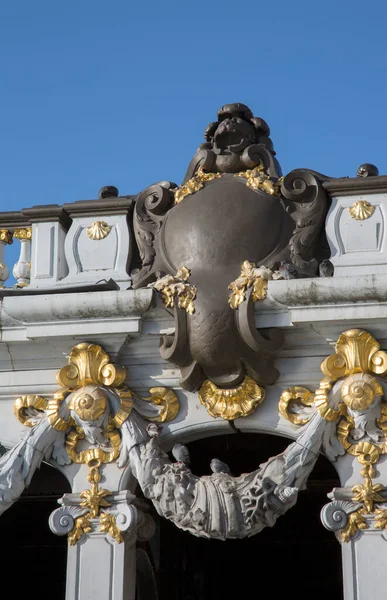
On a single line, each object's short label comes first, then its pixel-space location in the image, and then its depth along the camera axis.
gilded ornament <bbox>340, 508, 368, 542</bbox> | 12.89
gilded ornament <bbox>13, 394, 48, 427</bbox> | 14.12
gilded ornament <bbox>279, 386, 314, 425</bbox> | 13.34
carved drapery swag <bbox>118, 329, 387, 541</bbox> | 12.92
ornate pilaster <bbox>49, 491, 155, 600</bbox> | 13.34
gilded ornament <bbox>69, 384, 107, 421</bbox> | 13.59
